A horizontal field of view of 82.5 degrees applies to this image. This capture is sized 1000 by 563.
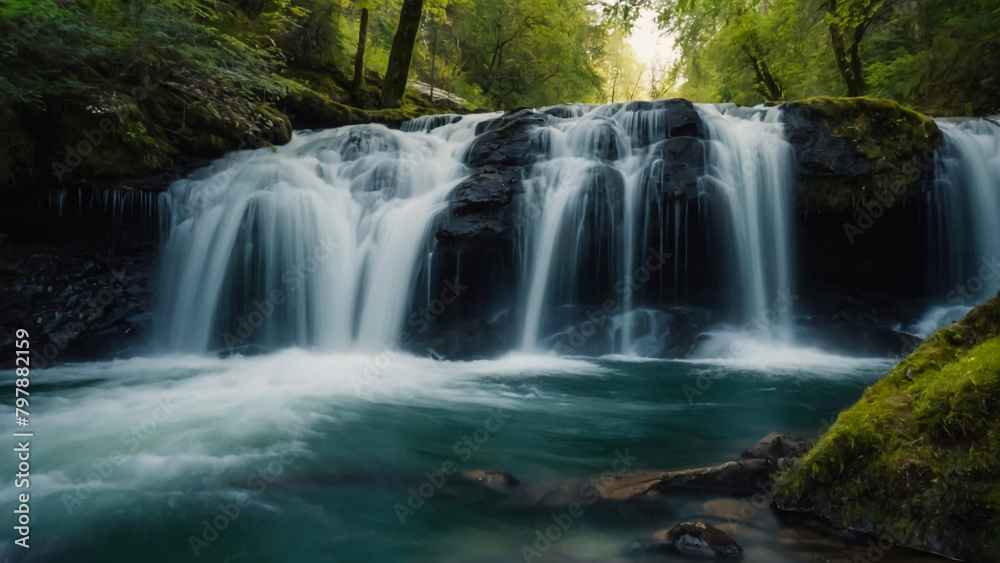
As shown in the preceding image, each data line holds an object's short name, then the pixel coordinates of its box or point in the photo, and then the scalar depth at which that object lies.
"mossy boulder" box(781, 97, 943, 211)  9.48
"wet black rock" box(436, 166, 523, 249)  9.41
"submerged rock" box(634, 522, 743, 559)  2.96
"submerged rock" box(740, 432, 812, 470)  3.74
